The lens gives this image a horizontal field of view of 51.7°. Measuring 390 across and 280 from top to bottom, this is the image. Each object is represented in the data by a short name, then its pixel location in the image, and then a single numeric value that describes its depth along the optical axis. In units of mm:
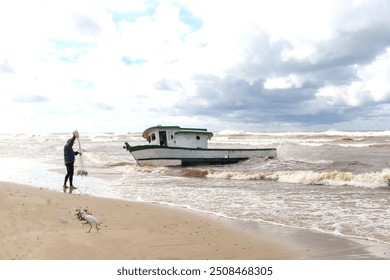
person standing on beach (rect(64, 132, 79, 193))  14883
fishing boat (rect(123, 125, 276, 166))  27047
